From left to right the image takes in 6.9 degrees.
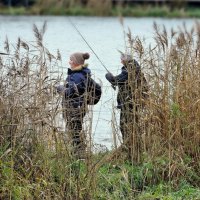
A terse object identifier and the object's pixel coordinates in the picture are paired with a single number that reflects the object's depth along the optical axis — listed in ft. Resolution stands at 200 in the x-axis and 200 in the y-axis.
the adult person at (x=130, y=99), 53.75
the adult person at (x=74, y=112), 47.95
